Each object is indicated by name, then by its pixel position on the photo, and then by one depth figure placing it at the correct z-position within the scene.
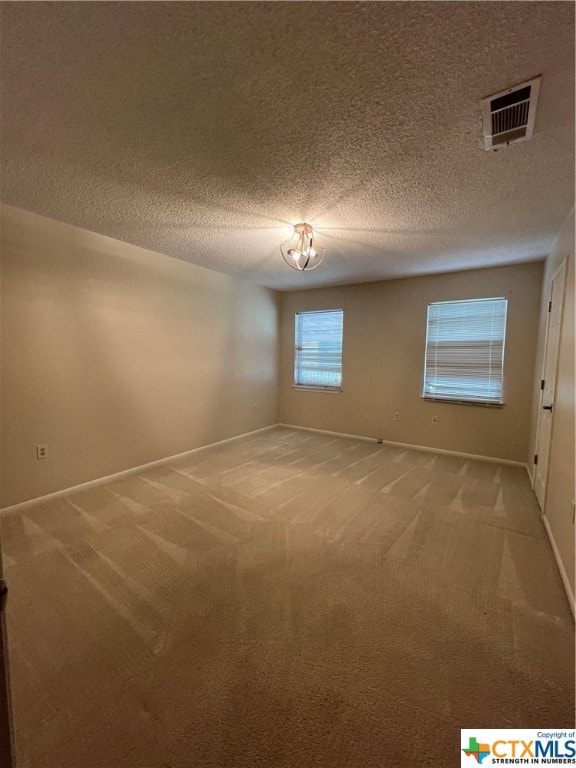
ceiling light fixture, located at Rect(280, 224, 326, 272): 2.77
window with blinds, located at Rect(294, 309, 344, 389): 5.31
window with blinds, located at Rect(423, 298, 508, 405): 3.97
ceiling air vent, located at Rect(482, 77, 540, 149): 1.33
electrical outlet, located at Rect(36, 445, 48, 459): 2.80
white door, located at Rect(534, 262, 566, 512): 2.61
